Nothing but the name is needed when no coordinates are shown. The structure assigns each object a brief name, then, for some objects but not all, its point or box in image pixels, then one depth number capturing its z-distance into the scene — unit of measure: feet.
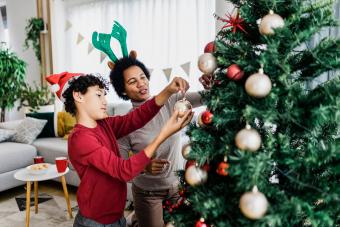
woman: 5.29
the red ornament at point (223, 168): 2.75
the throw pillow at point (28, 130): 12.25
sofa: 10.80
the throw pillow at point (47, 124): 13.09
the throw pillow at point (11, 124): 12.88
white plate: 8.86
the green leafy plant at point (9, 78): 15.85
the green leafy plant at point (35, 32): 17.12
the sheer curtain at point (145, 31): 12.30
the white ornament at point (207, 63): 3.08
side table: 8.34
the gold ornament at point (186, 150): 3.07
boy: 3.65
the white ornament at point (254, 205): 2.47
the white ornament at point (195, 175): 2.96
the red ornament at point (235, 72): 2.79
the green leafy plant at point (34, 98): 14.47
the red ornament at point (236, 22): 3.02
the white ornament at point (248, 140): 2.58
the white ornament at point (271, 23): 2.64
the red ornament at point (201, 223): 2.89
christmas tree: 2.60
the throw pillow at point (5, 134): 12.19
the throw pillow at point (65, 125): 13.00
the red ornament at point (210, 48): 3.36
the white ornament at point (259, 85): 2.55
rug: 8.86
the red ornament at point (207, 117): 2.97
